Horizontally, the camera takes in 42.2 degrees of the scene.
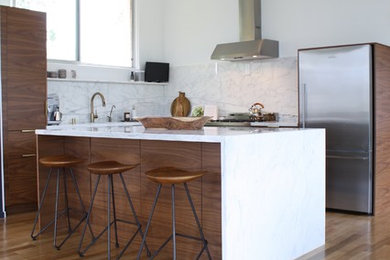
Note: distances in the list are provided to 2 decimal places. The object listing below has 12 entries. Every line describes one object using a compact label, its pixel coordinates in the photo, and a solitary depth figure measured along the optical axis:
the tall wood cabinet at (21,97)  5.23
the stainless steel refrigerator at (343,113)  5.14
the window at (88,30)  6.54
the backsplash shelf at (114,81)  6.32
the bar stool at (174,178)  3.14
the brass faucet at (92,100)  6.73
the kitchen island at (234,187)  3.21
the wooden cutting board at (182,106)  7.42
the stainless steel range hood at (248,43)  6.22
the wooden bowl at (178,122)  3.89
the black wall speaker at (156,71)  7.42
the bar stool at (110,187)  3.63
